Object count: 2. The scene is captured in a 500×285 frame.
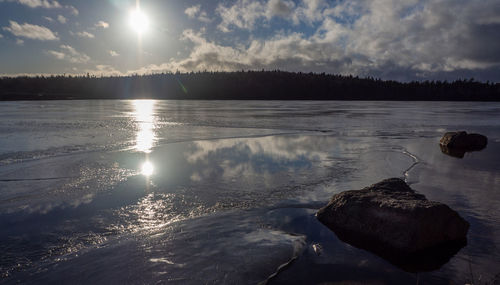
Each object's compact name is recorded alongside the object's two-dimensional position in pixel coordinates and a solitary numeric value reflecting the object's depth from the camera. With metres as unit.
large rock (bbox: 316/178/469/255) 3.70
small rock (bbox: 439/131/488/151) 10.88
